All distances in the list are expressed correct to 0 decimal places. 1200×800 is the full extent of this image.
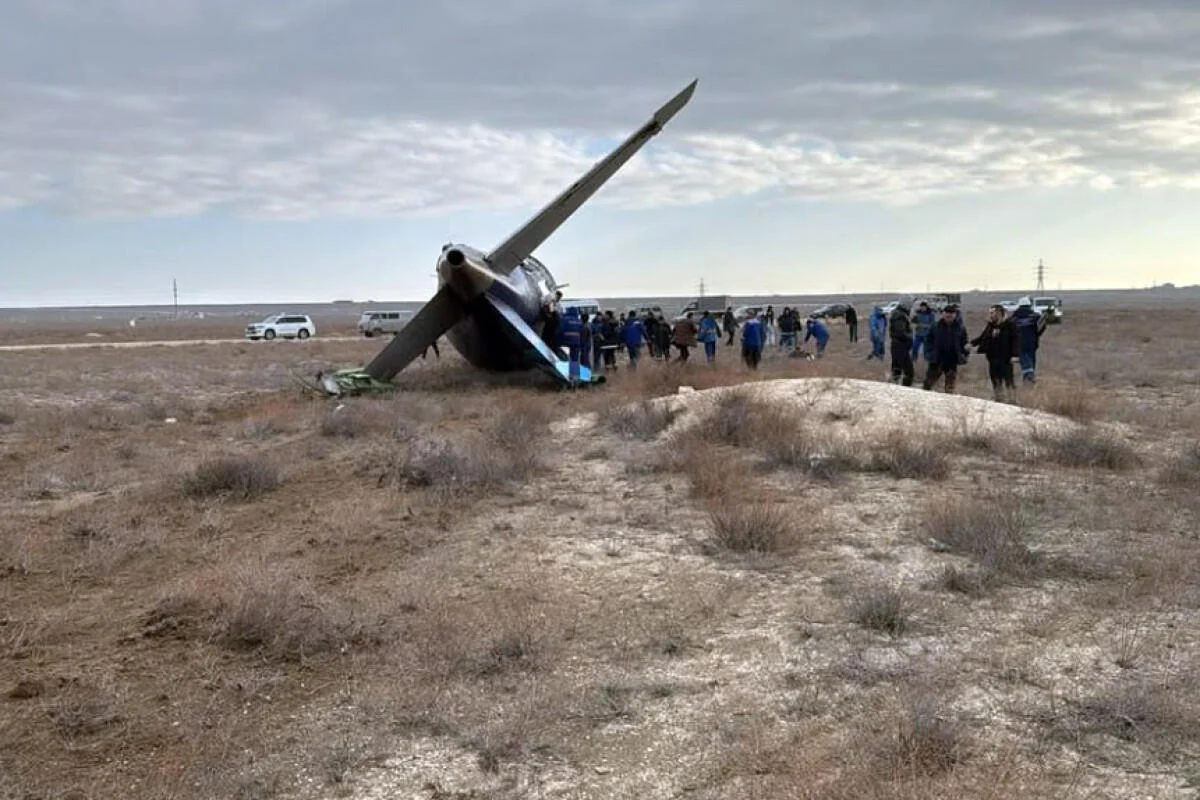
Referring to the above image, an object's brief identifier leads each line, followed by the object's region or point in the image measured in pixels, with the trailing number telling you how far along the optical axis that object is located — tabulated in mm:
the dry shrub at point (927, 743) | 4285
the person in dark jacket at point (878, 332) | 27628
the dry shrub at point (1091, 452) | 11203
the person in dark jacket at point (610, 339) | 23656
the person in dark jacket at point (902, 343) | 17500
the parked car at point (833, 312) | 64438
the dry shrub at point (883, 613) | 6125
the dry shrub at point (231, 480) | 10758
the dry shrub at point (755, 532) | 7996
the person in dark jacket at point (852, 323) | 37469
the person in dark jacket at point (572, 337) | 22031
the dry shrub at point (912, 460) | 10648
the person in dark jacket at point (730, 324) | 35503
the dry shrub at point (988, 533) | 7264
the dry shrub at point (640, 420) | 13461
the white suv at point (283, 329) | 61031
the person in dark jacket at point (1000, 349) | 15648
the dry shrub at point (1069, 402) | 14430
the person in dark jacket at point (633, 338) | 24062
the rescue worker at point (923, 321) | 20016
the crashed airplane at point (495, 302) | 19297
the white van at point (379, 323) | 62844
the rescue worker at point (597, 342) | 23391
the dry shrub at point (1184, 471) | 10148
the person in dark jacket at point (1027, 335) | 17578
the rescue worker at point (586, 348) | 22234
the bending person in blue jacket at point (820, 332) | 28656
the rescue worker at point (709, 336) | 25562
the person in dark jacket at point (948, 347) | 15945
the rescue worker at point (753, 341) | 21719
